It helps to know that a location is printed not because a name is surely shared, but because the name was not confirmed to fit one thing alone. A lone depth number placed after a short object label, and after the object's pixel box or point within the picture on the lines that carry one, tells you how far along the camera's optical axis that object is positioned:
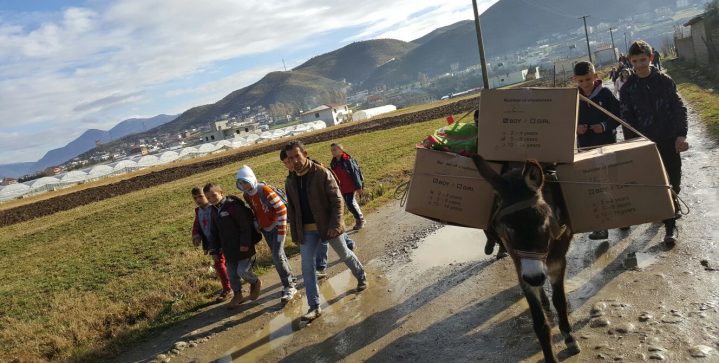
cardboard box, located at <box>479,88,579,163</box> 4.07
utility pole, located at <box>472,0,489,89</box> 20.97
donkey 3.56
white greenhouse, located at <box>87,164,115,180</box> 74.11
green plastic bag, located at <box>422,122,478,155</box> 4.62
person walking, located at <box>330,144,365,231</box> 9.66
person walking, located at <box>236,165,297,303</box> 6.61
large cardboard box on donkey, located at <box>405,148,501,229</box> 4.39
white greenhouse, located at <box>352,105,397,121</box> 109.94
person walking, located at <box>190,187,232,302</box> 7.21
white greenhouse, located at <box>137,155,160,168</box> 79.44
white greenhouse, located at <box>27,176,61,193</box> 70.06
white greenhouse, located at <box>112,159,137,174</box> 76.12
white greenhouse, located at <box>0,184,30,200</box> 67.56
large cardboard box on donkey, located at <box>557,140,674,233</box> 4.14
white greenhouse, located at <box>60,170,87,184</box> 73.00
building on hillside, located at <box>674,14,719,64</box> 26.23
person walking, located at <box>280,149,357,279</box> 7.67
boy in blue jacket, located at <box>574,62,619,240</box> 5.80
